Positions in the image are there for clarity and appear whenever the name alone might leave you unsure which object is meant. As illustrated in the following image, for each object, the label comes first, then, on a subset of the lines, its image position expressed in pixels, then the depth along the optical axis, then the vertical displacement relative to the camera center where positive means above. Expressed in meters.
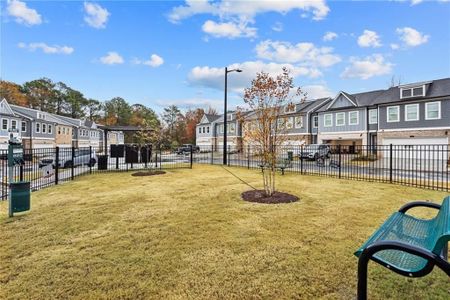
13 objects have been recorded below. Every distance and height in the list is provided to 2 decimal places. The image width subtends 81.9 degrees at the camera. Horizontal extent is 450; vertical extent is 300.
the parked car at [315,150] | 22.63 -0.28
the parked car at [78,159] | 18.68 -0.91
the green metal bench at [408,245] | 1.98 -0.93
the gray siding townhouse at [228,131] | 45.75 +3.00
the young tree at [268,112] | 7.25 +1.01
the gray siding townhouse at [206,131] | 53.44 +3.49
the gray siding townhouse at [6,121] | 32.09 +3.39
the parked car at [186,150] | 25.13 -0.35
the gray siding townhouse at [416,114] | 23.38 +3.19
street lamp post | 19.05 +2.87
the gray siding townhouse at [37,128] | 37.34 +2.92
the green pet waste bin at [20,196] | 5.58 -1.08
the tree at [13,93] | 49.38 +10.56
